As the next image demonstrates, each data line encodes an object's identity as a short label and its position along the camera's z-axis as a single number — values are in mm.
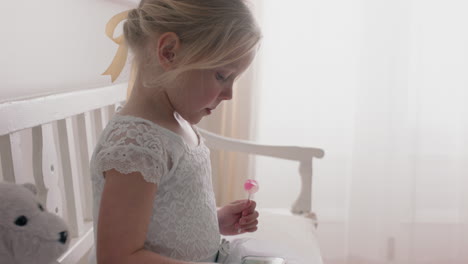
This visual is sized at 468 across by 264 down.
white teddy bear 531
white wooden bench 741
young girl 668
